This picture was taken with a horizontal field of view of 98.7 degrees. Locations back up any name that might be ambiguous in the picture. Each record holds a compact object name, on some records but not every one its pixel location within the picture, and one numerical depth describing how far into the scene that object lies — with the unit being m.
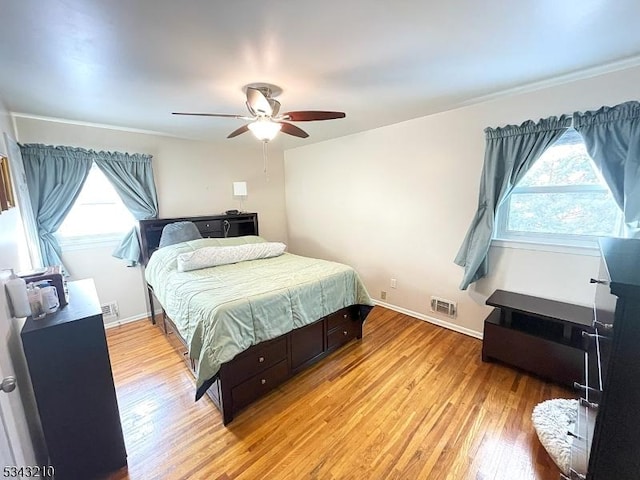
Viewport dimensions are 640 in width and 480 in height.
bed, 1.86
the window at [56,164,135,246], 3.06
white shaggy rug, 1.48
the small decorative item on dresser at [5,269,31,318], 1.34
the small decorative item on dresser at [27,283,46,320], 1.43
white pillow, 2.76
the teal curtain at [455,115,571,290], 2.25
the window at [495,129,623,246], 2.16
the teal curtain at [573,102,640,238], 1.88
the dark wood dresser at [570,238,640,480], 0.69
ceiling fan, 1.94
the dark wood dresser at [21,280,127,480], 1.34
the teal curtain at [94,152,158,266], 3.13
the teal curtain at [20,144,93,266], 2.74
